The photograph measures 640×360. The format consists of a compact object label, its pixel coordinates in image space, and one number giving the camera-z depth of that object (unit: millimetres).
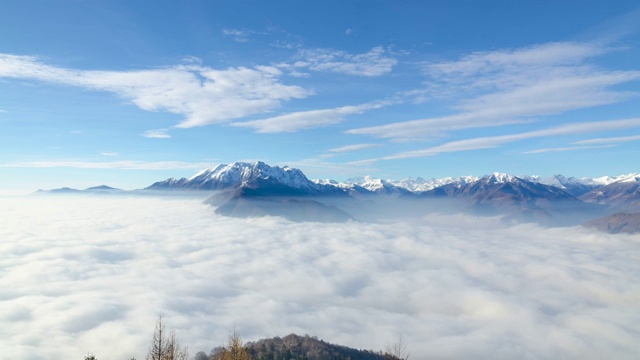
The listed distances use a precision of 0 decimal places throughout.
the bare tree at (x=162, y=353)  53931
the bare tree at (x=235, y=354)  64250
